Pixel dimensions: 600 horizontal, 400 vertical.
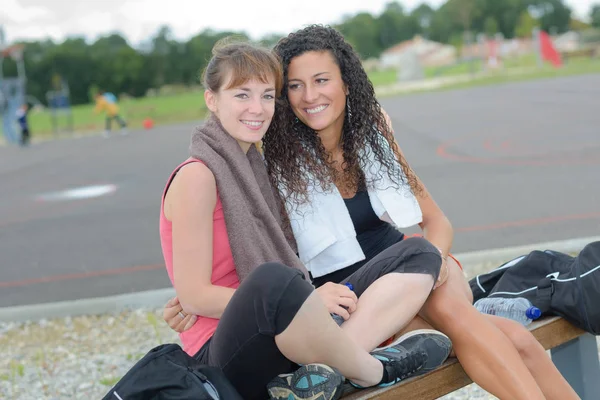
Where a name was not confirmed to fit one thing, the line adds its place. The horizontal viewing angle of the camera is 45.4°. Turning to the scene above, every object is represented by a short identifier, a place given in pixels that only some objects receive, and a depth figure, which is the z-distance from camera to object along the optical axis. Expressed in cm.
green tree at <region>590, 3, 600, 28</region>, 8401
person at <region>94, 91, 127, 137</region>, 2339
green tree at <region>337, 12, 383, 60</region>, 8280
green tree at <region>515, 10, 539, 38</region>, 7275
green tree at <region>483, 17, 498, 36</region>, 8306
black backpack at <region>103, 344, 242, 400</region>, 187
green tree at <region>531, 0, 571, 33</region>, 8900
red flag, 3703
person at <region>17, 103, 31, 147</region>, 2188
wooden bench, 216
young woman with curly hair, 225
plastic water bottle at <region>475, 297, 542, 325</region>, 254
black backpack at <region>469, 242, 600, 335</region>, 248
